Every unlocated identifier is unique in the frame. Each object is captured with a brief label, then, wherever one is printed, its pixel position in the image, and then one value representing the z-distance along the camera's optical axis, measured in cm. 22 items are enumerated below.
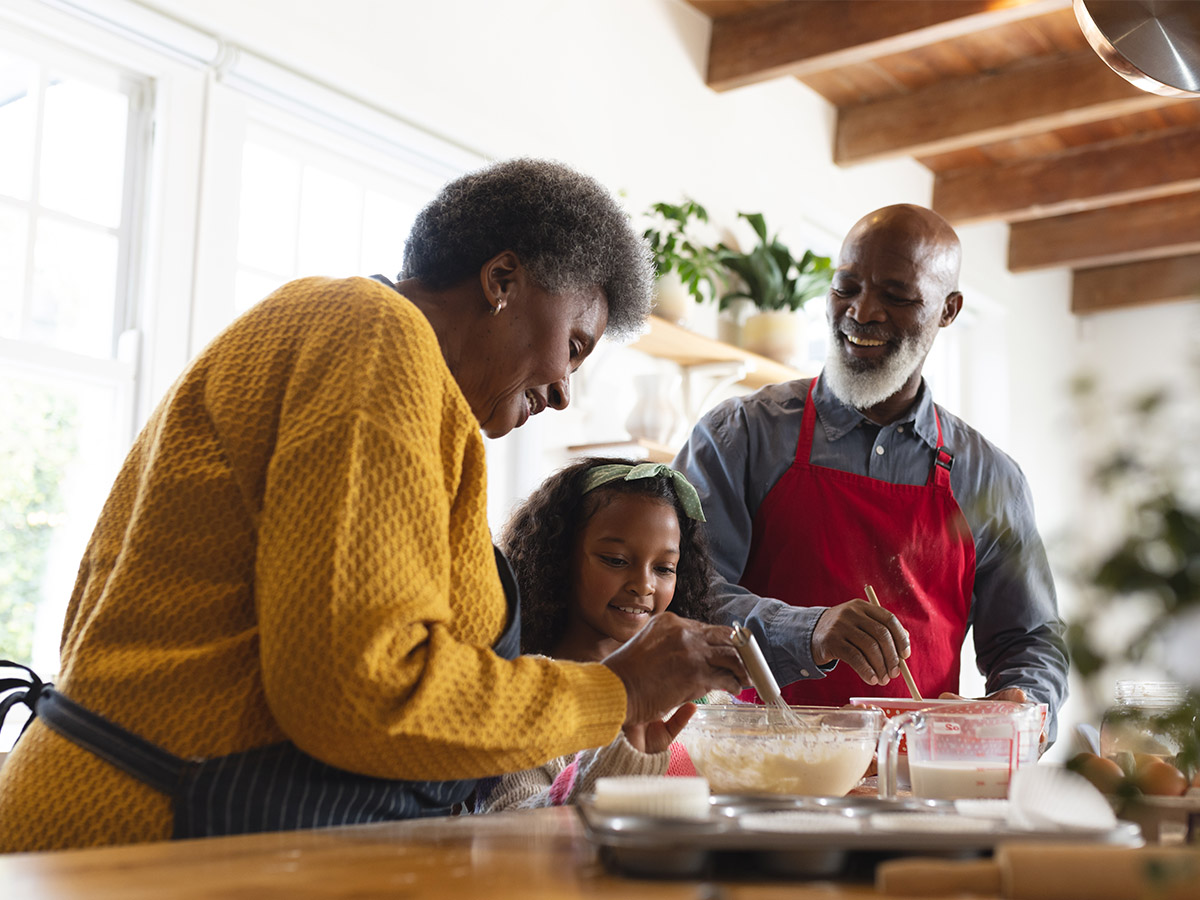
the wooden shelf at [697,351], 356
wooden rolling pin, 64
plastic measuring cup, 110
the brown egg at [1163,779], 95
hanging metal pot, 169
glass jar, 48
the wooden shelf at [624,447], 336
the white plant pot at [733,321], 406
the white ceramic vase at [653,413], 350
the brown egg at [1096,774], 53
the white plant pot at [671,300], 352
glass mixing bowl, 112
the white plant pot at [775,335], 395
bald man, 213
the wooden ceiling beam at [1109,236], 559
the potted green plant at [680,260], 352
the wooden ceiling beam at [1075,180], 501
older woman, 87
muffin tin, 72
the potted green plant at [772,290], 396
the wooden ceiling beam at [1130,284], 614
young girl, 198
